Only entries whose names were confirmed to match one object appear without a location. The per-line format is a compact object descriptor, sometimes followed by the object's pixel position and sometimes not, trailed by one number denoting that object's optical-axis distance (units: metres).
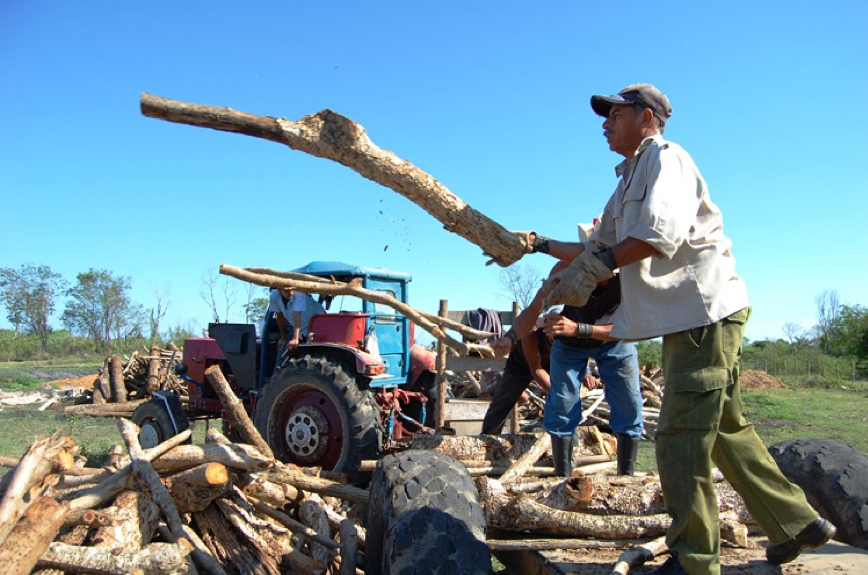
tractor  5.83
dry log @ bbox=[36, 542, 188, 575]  2.46
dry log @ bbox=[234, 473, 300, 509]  3.47
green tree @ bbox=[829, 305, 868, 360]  33.62
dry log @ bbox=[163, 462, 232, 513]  3.14
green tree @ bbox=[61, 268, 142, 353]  51.72
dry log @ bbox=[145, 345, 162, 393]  15.29
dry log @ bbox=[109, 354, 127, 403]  14.59
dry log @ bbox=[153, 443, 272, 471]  3.30
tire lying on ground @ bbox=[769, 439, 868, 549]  2.87
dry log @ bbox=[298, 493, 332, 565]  3.49
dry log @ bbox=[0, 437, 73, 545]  2.31
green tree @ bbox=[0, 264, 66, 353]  61.44
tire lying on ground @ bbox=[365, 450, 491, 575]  2.18
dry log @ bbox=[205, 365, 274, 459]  4.23
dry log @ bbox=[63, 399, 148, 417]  12.77
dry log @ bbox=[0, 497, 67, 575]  2.20
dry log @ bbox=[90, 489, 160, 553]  2.72
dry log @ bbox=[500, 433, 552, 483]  3.71
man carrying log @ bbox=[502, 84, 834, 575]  2.16
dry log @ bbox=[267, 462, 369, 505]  3.53
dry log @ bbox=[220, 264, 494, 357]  4.38
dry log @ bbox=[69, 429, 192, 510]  2.91
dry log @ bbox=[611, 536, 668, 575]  2.32
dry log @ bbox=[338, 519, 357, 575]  3.03
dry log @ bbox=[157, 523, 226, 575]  2.88
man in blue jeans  3.94
